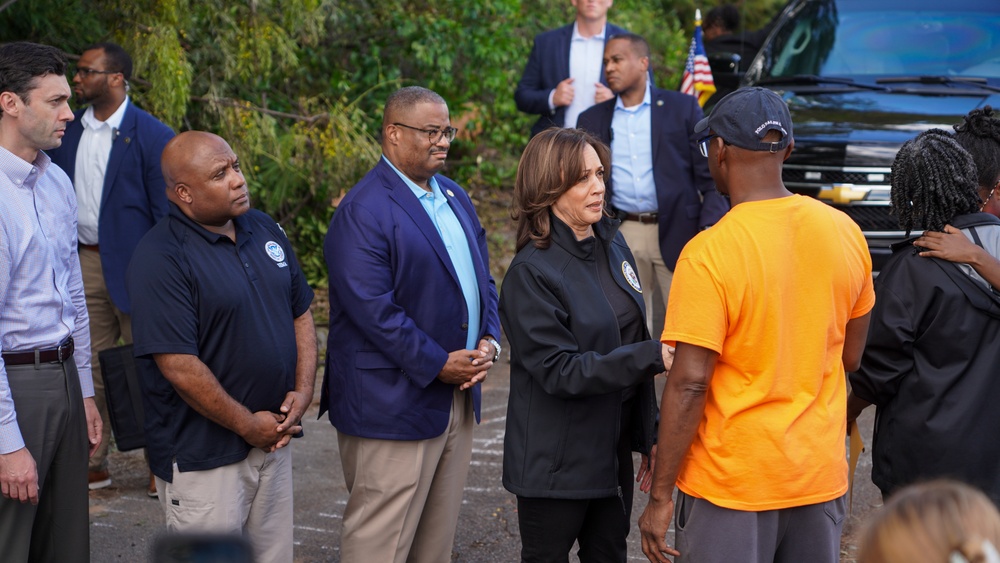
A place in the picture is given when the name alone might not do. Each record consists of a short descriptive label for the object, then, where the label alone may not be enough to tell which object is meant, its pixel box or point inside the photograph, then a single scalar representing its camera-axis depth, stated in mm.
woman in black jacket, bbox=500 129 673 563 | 3506
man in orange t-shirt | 2934
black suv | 7047
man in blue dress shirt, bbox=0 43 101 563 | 3508
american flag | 8594
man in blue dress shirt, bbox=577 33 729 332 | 6629
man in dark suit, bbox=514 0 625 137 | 7285
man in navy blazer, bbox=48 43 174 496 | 5570
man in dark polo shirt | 3627
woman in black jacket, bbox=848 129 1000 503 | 3391
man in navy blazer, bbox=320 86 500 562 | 3959
